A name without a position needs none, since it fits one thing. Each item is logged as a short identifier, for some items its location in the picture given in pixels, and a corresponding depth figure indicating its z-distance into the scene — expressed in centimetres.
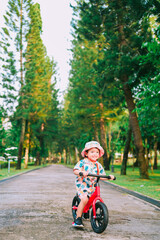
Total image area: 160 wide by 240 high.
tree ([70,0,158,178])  1747
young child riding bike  477
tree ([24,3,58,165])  3516
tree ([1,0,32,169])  3444
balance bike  445
